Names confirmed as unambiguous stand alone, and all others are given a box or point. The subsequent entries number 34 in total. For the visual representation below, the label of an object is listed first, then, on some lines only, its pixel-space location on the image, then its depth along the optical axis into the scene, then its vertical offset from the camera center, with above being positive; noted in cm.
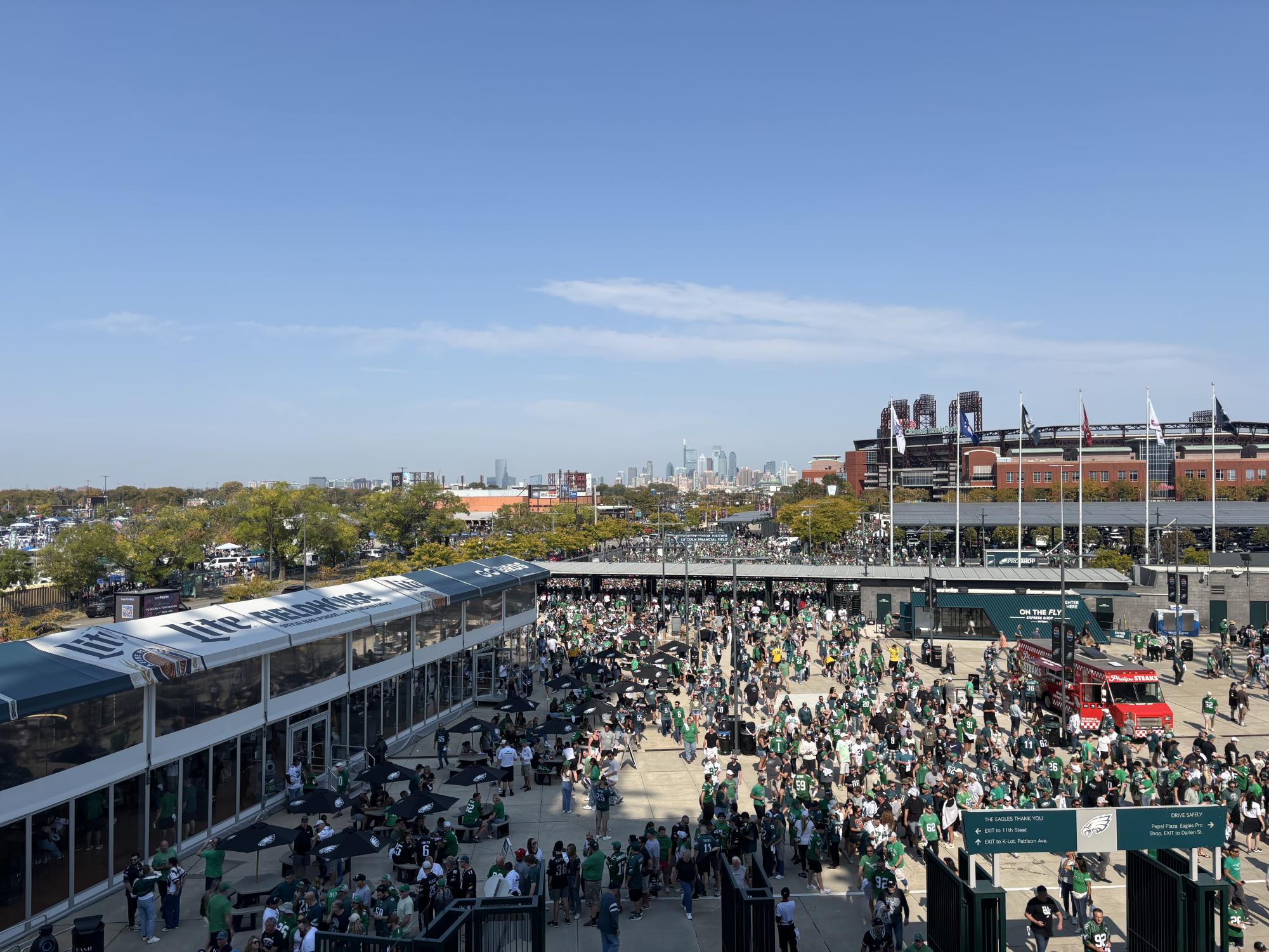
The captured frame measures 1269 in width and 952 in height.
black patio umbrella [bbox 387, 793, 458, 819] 1686 -629
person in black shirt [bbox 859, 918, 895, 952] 1299 -686
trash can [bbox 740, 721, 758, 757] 2497 -743
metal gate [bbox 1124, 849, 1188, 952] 1205 -607
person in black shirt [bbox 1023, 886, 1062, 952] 1309 -651
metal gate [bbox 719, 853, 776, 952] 1141 -575
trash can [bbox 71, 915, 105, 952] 1249 -648
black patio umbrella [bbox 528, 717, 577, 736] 2373 -669
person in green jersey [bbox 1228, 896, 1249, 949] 1242 -641
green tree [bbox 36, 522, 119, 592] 6375 -536
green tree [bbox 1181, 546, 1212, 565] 6500 -564
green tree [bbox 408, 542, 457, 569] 6519 -557
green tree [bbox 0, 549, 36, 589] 6394 -642
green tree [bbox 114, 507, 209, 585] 6803 -541
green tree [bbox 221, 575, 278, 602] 6159 -779
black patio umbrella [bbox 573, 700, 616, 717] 2595 -672
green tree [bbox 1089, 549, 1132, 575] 5978 -542
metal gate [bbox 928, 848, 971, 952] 1224 -621
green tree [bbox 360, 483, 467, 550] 8056 -325
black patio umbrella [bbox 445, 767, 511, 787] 1888 -641
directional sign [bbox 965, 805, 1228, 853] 1213 -484
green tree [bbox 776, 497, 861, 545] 9444 -436
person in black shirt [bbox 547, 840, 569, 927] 1510 -685
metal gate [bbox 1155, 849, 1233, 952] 1169 -576
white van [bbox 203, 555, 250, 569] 9413 -888
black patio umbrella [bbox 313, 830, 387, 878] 1478 -622
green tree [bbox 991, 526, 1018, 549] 9112 -566
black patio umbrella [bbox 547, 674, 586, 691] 3006 -694
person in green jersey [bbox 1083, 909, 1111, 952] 1243 -647
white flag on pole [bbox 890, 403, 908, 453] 5553 +339
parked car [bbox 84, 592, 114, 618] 6172 -902
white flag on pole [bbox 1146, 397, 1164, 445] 5559 +374
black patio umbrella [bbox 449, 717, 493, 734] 2356 -662
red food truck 2636 -647
